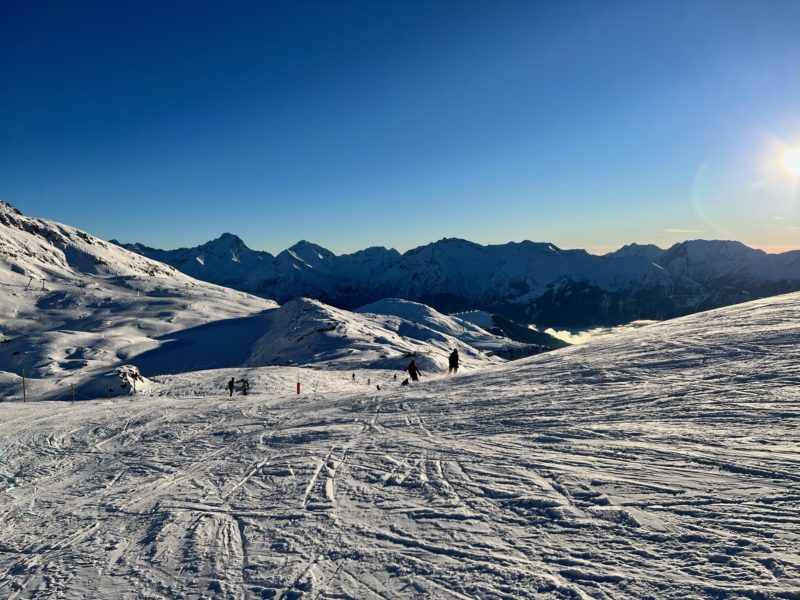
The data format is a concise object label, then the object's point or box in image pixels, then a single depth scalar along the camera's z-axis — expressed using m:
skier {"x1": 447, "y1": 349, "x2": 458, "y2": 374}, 26.27
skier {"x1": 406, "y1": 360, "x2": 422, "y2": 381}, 25.96
